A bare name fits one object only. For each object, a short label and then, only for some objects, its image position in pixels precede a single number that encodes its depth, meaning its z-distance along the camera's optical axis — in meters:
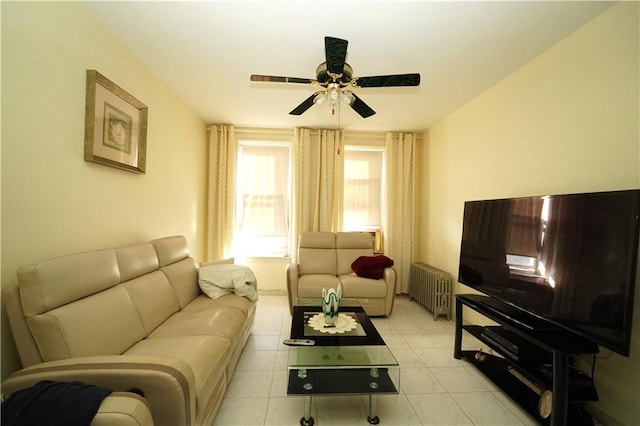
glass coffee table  1.54
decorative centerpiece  2.03
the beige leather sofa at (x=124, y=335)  1.02
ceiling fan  1.56
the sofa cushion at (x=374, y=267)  3.15
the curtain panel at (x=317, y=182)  3.88
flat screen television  1.21
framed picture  1.66
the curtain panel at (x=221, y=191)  3.80
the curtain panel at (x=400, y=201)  3.93
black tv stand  1.35
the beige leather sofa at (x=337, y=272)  3.02
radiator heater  3.07
